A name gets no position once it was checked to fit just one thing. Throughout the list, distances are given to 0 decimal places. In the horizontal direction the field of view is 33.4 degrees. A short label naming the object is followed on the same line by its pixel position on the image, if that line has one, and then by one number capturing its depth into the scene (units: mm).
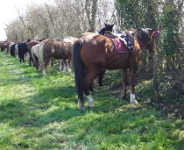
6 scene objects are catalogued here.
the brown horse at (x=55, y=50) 14547
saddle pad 7734
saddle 7785
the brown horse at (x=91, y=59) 7211
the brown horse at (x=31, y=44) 19328
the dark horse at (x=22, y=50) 23328
